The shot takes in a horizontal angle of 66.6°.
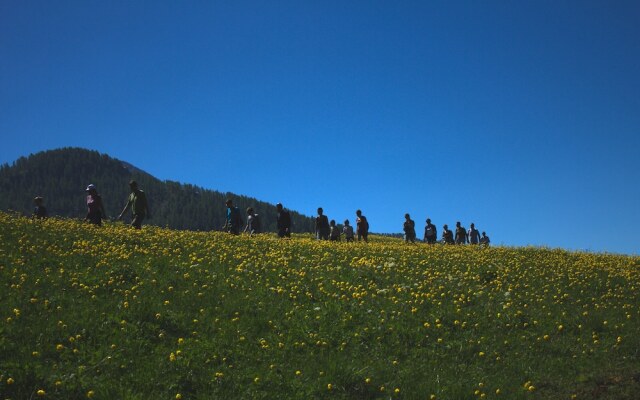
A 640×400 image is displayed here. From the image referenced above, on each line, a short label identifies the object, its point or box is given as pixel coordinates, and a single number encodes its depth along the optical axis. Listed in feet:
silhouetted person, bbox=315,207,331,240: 100.59
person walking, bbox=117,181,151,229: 76.84
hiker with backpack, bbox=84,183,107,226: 77.41
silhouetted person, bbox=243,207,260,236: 101.31
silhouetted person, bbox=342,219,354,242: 105.29
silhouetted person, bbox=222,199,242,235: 93.09
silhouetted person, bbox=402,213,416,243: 112.34
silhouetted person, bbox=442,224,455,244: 125.23
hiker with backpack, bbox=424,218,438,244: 115.03
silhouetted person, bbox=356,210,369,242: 103.55
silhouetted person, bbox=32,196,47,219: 84.89
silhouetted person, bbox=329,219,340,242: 102.01
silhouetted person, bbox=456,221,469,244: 122.62
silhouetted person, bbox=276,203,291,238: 94.84
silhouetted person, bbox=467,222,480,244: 126.00
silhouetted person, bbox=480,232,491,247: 133.52
